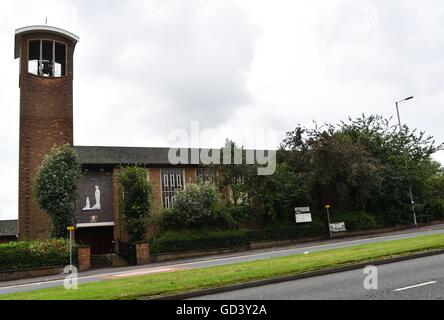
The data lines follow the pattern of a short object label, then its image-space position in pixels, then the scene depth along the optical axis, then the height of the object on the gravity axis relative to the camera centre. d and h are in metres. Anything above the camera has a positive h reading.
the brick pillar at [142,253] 25.16 -1.26
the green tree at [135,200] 27.64 +2.24
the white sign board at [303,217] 32.09 +0.20
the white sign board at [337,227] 32.97 -0.76
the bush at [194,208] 28.23 +1.37
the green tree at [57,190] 26.22 +3.11
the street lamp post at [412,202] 35.72 +0.83
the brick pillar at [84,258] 23.58 -1.20
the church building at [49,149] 29.86 +6.31
